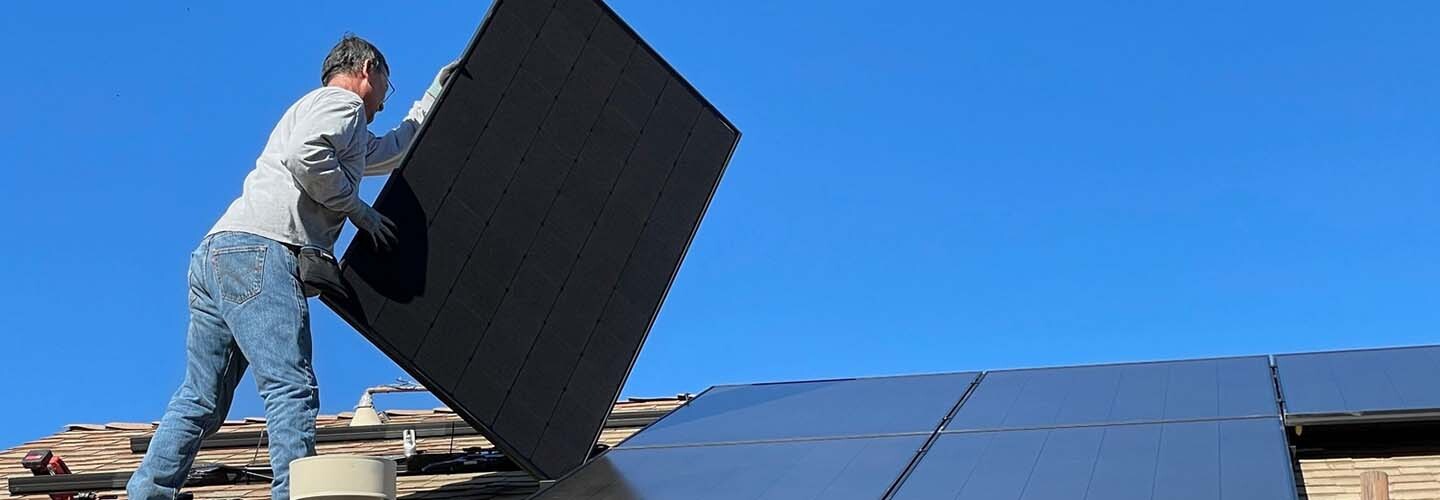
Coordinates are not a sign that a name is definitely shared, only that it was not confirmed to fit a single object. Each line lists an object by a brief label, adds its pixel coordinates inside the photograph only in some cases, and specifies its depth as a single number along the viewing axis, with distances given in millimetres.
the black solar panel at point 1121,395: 5523
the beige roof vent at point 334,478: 4391
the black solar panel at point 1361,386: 5395
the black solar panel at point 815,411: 5973
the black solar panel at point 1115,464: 4297
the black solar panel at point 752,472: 4895
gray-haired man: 5051
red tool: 7428
